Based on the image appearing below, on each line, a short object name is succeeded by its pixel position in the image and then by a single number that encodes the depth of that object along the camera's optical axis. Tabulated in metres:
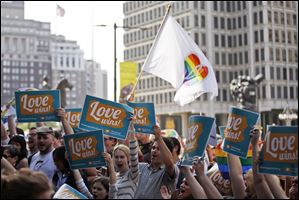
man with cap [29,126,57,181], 7.21
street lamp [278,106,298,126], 46.12
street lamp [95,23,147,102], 23.27
